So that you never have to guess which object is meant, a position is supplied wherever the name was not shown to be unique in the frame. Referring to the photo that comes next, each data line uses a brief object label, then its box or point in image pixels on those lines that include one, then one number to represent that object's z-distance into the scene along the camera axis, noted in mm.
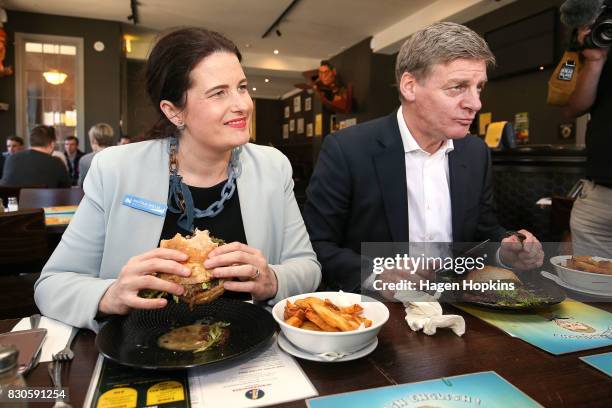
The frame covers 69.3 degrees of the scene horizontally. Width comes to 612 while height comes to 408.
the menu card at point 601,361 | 790
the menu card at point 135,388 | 688
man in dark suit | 1624
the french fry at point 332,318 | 839
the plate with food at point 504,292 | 1059
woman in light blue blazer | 1273
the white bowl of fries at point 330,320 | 807
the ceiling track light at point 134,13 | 6947
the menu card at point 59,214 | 2508
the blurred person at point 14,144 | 6668
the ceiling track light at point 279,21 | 6842
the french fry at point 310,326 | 881
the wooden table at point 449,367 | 723
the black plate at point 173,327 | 771
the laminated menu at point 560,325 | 898
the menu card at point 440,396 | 682
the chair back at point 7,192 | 3895
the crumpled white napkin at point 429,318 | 947
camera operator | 1975
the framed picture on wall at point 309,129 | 10938
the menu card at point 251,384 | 701
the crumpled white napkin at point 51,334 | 862
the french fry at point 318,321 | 860
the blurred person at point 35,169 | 4852
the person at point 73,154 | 7459
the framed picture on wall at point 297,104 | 11334
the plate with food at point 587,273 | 1215
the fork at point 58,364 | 735
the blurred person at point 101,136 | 5852
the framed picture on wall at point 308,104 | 10852
